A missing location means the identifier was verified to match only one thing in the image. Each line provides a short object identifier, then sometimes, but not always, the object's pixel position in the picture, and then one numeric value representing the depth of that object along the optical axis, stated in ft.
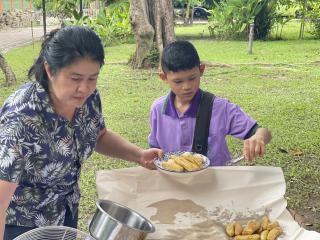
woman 5.02
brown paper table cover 7.52
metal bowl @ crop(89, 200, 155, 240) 5.37
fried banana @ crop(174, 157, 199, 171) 7.11
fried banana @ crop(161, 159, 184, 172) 7.15
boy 7.51
